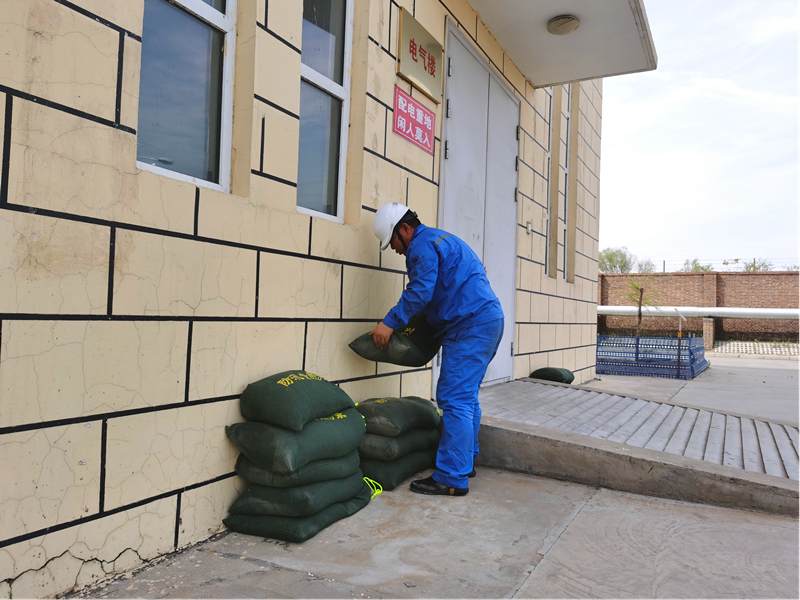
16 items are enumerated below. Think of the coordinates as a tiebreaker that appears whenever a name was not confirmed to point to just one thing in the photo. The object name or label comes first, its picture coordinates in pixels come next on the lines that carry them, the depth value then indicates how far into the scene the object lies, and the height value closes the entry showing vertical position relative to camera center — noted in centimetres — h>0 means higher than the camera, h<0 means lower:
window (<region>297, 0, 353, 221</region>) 334 +134
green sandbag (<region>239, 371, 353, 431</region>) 250 -46
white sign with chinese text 413 +209
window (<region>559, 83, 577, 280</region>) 870 +234
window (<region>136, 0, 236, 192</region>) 238 +102
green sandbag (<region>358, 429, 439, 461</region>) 323 -84
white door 505 +152
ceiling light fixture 552 +309
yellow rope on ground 321 -108
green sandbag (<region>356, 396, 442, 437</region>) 324 -66
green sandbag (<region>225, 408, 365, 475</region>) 240 -65
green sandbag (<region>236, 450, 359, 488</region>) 247 -80
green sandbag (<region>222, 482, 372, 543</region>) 243 -103
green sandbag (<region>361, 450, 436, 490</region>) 324 -100
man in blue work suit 329 -3
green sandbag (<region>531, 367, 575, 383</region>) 724 -80
